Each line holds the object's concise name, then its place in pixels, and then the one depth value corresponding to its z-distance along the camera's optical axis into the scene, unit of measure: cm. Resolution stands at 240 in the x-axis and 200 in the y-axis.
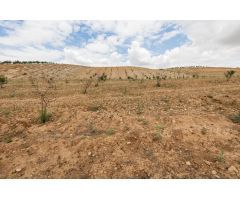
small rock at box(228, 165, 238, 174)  240
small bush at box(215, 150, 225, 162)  260
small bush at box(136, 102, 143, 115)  417
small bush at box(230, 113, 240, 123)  369
